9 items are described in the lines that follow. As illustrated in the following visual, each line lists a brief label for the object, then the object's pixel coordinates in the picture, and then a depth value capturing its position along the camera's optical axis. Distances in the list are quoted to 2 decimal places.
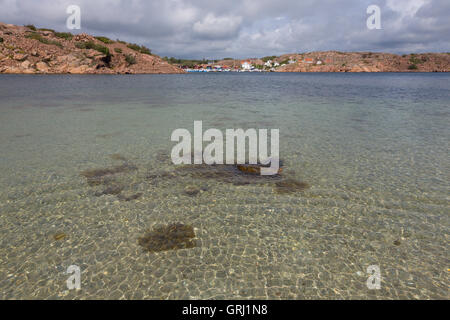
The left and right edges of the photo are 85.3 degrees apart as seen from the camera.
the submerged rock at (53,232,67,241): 7.27
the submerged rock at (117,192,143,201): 9.29
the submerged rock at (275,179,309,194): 10.07
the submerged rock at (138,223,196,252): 7.03
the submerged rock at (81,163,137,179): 11.12
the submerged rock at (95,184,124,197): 9.61
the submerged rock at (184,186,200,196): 9.84
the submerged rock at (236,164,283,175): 11.74
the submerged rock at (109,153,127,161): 13.11
